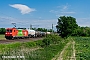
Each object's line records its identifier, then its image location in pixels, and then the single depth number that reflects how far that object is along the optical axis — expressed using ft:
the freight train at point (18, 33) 83.28
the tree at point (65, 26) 110.91
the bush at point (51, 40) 66.61
